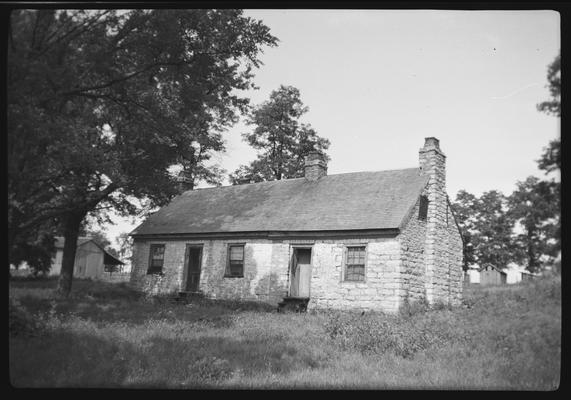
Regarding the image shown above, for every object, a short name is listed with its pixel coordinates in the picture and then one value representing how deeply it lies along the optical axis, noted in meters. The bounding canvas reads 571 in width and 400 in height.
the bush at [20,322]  7.82
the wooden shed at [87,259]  40.44
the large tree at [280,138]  33.78
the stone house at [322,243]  15.84
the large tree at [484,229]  51.03
